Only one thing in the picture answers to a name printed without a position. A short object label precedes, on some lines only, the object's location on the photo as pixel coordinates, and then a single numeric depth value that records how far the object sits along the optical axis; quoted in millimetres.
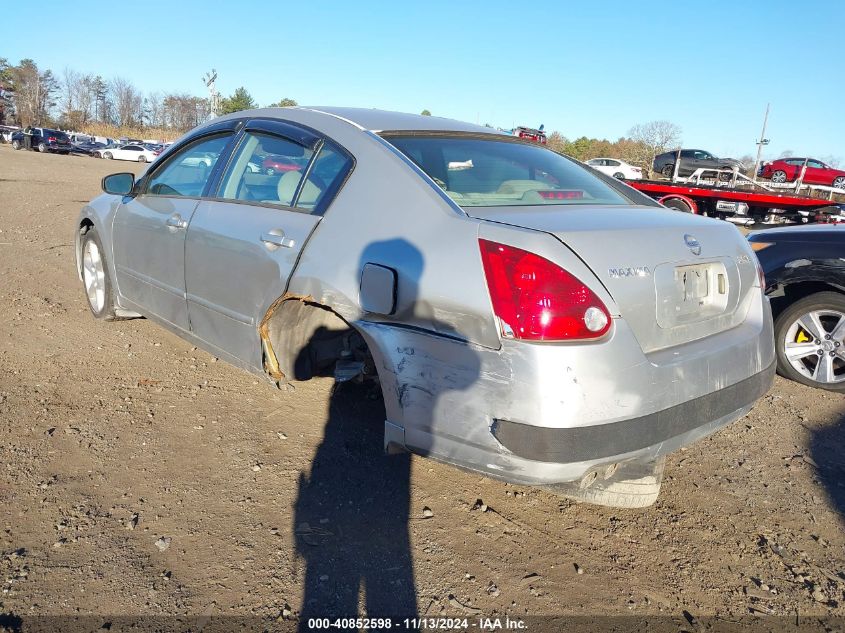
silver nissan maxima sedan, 2102
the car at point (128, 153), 44062
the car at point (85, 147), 43844
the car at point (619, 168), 28734
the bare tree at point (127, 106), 90438
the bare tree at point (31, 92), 81000
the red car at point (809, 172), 24969
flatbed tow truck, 13844
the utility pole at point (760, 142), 28894
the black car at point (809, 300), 4496
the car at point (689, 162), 21281
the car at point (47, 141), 41469
